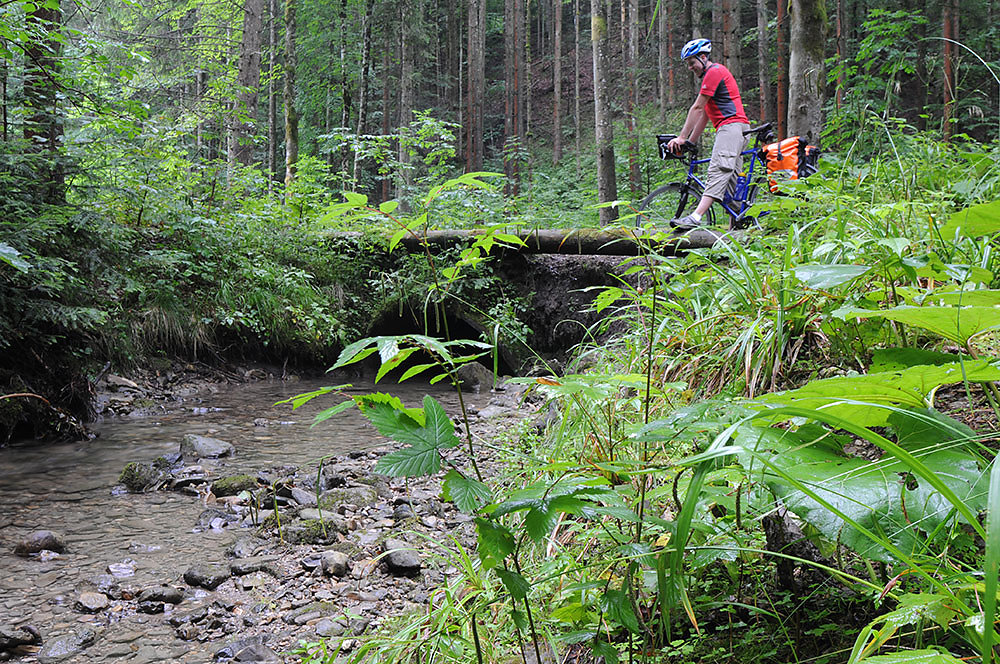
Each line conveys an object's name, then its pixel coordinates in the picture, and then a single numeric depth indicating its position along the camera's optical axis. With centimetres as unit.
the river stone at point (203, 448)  491
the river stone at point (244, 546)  321
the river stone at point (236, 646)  231
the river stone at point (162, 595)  275
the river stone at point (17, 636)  236
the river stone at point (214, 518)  362
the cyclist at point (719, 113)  576
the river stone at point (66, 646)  232
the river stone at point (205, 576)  289
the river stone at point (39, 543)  320
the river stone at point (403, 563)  290
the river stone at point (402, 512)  366
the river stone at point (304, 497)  393
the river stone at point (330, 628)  241
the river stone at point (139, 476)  423
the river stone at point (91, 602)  269
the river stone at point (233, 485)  411
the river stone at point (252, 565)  301
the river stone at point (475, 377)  830
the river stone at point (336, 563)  295
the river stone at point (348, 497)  389
